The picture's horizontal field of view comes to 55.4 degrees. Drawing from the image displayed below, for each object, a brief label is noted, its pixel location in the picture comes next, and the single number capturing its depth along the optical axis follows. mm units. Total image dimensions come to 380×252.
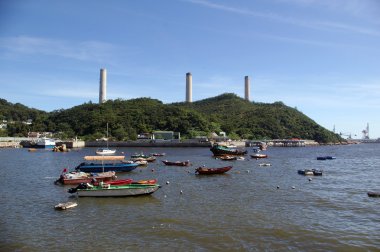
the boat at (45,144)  132800
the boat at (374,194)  31297
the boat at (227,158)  73544
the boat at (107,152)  89188
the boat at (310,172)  47369
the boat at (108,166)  45628
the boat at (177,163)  59656
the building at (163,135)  159038
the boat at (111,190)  29600
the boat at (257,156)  80812
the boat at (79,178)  37062
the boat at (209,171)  47062
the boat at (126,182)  32125
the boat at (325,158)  80688
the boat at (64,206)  25703
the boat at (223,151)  87938
